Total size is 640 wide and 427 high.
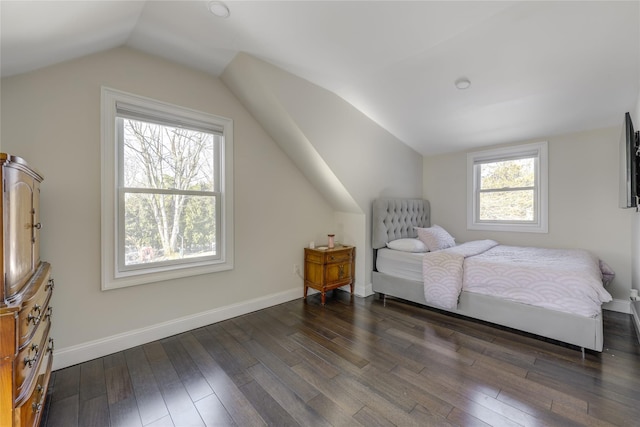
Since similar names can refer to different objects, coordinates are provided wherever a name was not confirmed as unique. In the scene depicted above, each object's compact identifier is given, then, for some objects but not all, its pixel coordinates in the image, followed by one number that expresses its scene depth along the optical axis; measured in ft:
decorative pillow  11.10
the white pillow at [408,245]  11.00
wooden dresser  3.18
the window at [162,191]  7.14
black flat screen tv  7.25
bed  6.98
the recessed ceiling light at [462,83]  8.33
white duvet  7.06
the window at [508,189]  11.44
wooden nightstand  10.75
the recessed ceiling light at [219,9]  5.94
